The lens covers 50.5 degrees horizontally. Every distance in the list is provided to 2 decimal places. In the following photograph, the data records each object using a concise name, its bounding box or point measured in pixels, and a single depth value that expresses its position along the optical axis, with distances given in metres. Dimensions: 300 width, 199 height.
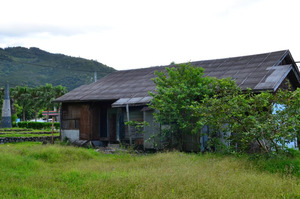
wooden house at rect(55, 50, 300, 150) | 13.89
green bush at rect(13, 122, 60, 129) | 37.38
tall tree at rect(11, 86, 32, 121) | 49.88
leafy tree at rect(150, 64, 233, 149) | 12.27
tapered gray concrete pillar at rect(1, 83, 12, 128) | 31.28
